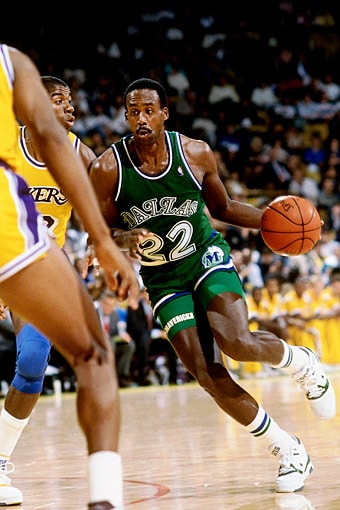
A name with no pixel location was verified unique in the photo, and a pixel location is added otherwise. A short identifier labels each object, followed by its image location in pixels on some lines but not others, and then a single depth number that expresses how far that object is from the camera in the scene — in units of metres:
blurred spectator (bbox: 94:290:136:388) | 25.55
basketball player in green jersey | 9.73
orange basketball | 10.45
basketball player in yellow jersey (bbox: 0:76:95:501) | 9.58
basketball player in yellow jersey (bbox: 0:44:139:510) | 5.80
